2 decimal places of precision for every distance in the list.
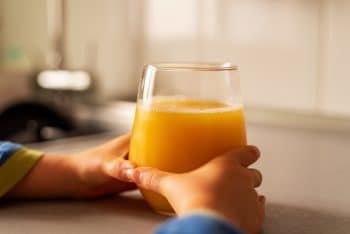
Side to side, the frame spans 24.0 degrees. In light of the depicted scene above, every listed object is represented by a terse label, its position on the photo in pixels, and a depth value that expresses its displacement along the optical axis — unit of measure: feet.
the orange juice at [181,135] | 1.92
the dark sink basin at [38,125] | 3.55
